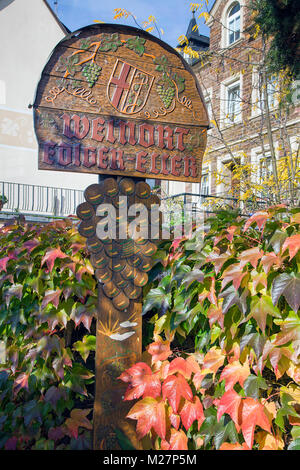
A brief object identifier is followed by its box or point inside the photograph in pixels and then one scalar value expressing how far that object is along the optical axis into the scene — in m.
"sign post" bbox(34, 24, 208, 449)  1.66
